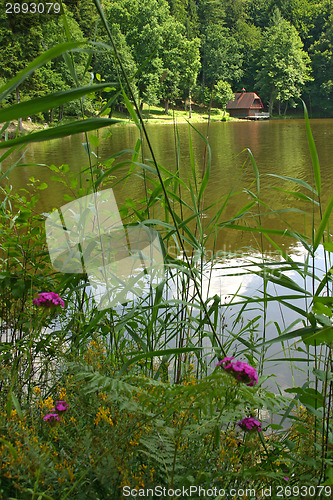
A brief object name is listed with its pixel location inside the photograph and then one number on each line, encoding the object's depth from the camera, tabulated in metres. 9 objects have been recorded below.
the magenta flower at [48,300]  0.97
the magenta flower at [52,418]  0.74
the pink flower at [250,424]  0.81
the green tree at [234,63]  38.12
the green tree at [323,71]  38.84
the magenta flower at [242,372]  0.65
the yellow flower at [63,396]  0.85
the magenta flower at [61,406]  0.77
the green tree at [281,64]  36.41
